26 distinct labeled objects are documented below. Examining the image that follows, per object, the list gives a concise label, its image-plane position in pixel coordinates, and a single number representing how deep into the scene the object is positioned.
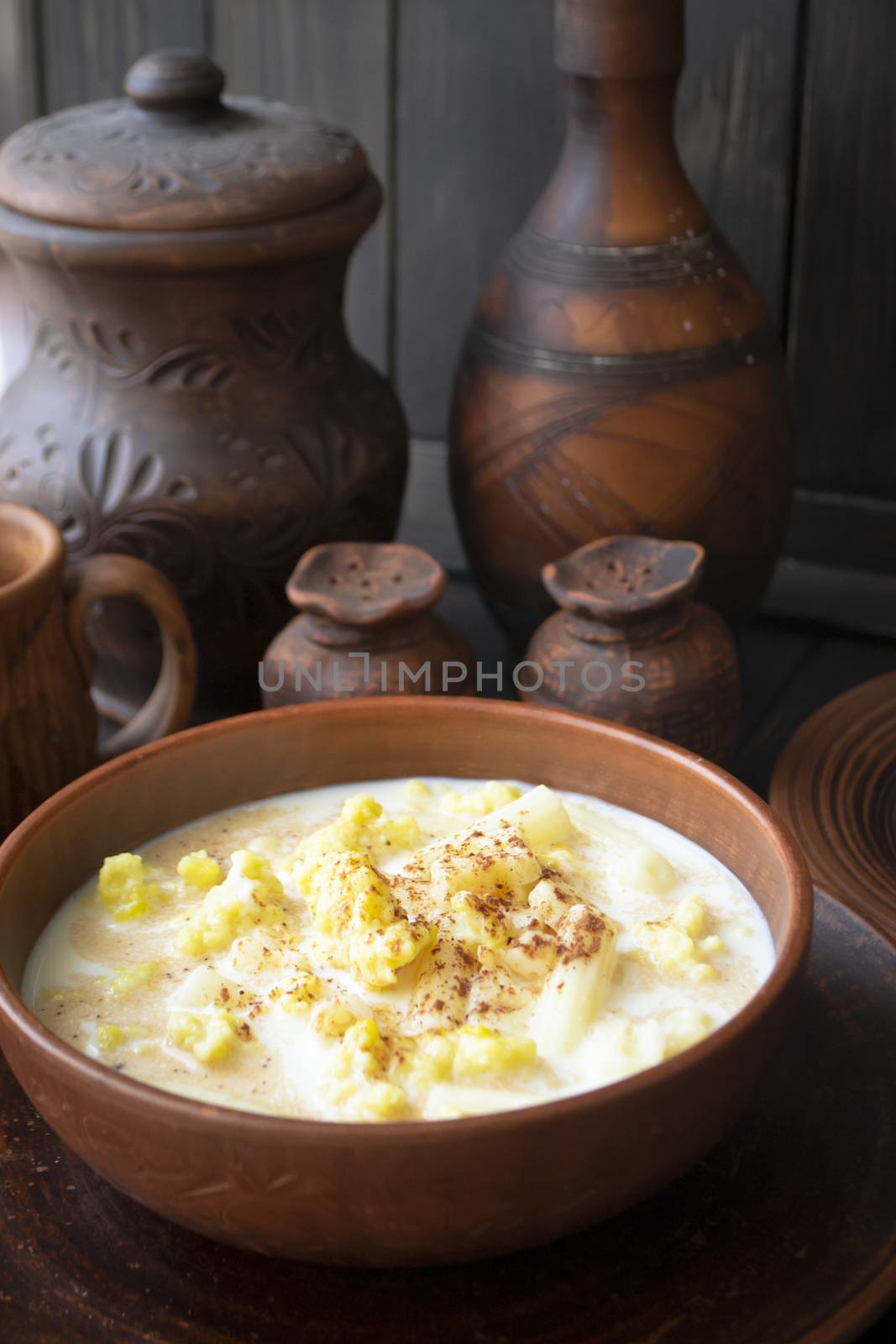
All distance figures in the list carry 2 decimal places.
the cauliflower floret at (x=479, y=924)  0.67
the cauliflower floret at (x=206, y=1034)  0.65
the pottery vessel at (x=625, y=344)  0.84
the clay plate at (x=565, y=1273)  0.62
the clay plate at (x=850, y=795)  0.75
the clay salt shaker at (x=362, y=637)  0.80
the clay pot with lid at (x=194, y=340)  0.82
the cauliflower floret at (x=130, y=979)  0.67
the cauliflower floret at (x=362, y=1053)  0.64
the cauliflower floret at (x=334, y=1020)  0.65
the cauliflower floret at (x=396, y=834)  0.71
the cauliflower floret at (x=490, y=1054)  0.64
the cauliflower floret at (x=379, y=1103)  0.63
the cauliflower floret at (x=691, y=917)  0.68
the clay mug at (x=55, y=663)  0.77
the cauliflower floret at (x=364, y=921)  0.66
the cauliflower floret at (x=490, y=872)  0.68
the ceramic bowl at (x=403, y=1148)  0.60
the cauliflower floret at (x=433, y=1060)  0.64
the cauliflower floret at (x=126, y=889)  0.69
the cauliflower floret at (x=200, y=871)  0.70
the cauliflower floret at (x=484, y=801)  0.72
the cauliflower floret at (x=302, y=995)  0.66
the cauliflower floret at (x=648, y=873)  0.70
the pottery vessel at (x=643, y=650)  0.80
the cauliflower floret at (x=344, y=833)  0.70
